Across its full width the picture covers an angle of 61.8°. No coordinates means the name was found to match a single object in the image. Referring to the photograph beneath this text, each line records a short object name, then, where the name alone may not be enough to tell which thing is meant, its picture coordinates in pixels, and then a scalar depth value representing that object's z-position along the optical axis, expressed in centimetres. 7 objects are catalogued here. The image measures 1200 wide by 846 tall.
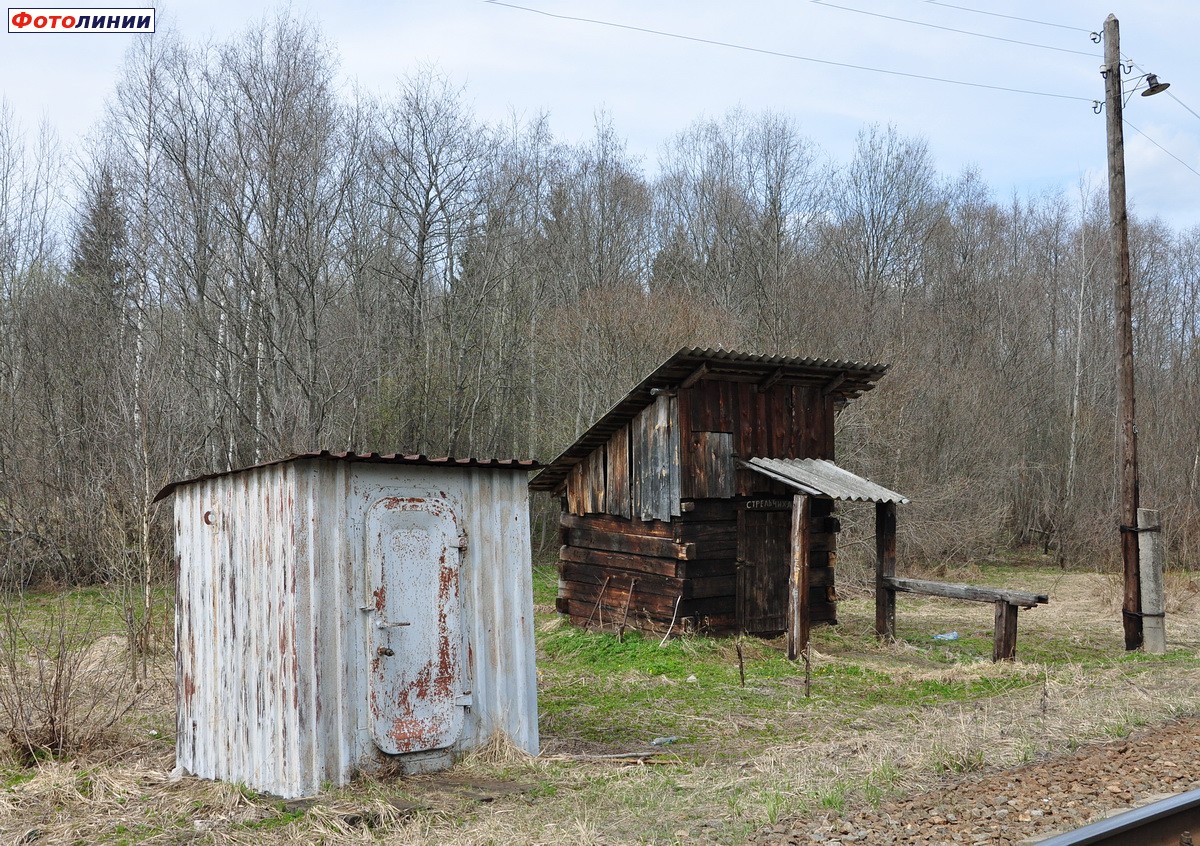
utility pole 1376
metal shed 691
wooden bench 1244
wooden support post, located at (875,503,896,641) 1430
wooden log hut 1384
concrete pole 1340
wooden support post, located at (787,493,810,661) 1262
